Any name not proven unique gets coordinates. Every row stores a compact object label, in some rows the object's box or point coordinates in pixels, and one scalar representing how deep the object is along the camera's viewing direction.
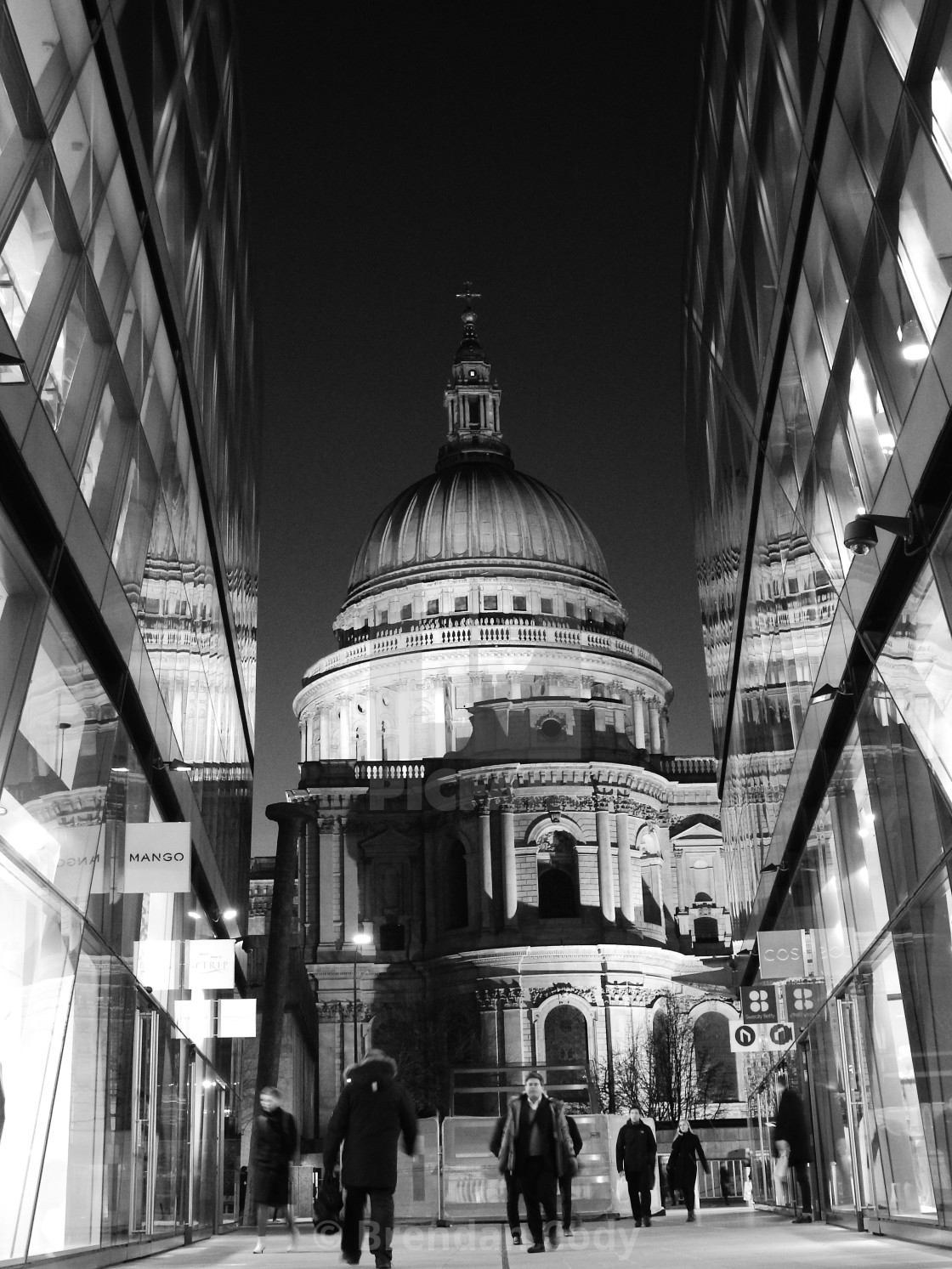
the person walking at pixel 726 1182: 38.09
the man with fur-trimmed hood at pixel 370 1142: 11.75
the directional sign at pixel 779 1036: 26.83
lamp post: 71.56
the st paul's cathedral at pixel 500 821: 75.81
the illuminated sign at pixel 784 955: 23.72
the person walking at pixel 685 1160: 27.33
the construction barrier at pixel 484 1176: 27.66
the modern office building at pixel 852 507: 12.87
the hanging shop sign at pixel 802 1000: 22.52
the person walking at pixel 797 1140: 20.91
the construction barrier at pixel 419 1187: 27.80
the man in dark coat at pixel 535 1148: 15.20
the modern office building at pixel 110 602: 12.12
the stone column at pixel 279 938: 36.47
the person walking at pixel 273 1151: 15.02
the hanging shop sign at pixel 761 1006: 27.28
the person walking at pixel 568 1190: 16.20
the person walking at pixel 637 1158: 22.91
